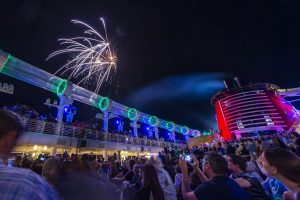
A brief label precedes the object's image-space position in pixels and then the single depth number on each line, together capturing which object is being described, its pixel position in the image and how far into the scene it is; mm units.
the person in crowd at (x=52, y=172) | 2643
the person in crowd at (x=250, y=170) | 3186
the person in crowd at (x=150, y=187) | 2925
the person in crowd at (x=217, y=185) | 2287
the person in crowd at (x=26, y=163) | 4823
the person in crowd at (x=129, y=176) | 4735
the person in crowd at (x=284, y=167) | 1993
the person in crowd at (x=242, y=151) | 6758
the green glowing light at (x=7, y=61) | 15492
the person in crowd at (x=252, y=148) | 6784
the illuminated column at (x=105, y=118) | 26469
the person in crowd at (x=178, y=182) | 4340
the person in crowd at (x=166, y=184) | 3261
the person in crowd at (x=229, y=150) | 6730
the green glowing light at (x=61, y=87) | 20197
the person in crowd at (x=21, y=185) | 912
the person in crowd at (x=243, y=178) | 2707
